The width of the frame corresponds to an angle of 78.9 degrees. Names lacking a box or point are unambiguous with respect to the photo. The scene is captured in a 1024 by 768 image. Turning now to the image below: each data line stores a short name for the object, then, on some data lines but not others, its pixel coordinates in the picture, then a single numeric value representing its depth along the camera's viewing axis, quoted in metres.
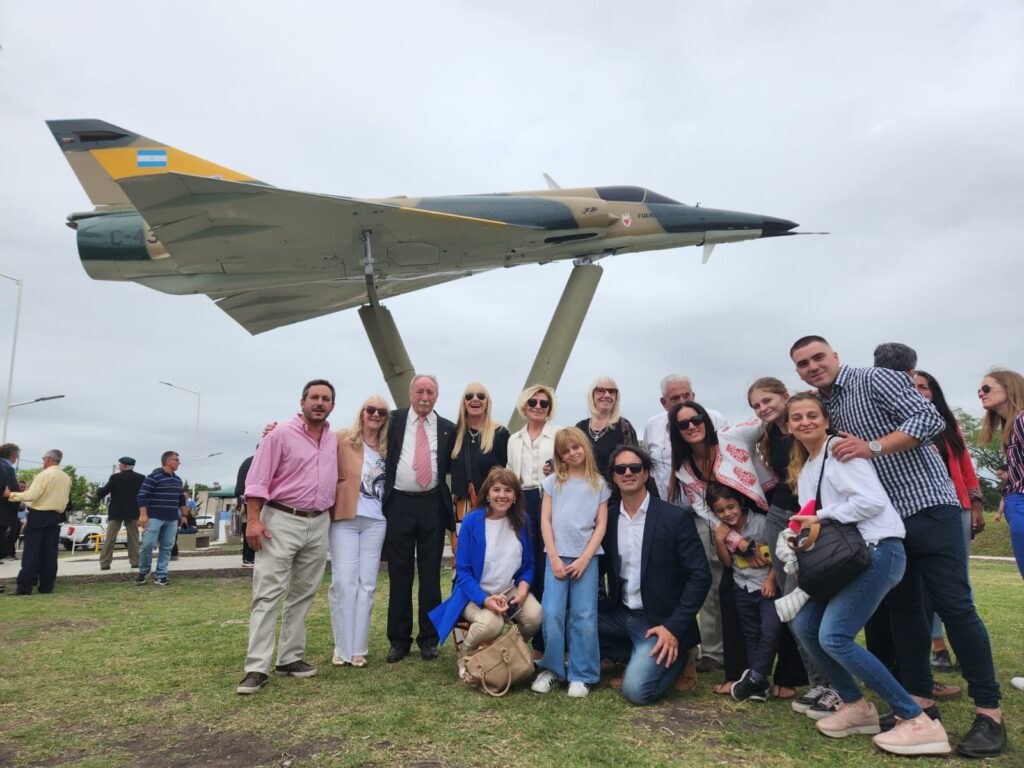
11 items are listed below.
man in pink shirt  4.03
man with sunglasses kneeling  3.52
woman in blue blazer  3.93
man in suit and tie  4.62
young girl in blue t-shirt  3.75
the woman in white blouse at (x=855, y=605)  2.82
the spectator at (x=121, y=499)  9.77
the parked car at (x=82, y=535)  20.50
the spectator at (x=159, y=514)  8.64
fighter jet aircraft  8.84
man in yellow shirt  7.97
